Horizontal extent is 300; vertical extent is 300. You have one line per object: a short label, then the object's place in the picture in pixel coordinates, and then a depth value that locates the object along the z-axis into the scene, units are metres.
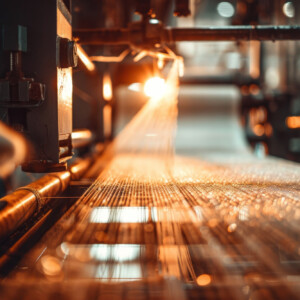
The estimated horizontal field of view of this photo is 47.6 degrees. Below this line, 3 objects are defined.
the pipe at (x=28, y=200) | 0.69
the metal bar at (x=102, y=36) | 1.46
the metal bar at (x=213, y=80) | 3.59
